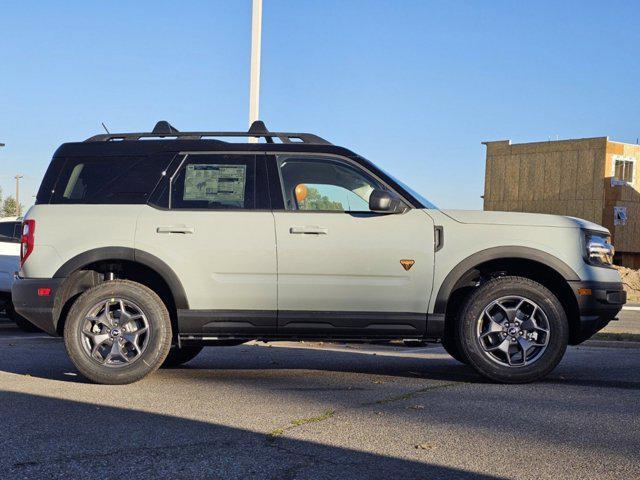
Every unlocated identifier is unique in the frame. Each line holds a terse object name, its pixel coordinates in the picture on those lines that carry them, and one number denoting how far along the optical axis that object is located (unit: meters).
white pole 12.79
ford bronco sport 7.05
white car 13.00
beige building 45.72
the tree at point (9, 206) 105.32
